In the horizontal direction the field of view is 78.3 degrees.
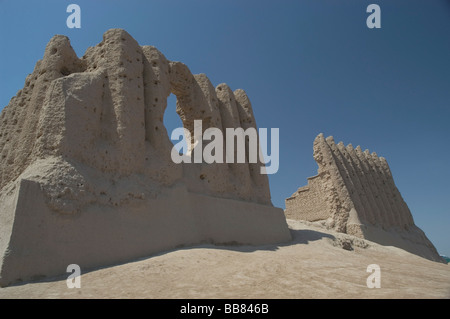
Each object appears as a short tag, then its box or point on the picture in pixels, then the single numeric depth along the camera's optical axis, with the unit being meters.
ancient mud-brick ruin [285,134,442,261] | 14.02
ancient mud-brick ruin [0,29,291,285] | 4.25
